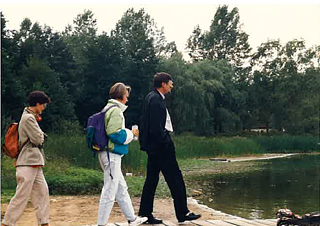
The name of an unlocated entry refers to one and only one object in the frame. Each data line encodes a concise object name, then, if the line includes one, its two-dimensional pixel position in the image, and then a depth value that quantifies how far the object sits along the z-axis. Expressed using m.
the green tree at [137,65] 43.34
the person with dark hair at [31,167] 5.61
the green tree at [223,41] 56.09
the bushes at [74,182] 11.60
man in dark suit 5.87
